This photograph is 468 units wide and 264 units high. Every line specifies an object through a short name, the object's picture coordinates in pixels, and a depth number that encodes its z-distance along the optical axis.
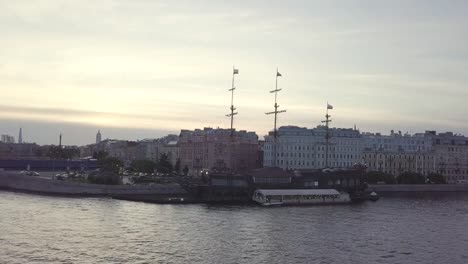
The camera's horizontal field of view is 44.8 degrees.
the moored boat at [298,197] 88.19
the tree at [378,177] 132.75
